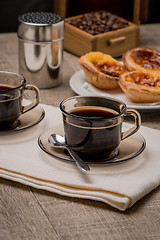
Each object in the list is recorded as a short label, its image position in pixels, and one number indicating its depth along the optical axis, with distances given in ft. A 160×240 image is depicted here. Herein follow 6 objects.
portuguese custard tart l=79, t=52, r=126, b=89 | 2.93
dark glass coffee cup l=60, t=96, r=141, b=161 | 2.20
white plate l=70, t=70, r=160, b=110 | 2.87
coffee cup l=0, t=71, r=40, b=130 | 2.38
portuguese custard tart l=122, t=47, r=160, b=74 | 3.05
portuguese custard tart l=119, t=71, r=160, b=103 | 2.77
